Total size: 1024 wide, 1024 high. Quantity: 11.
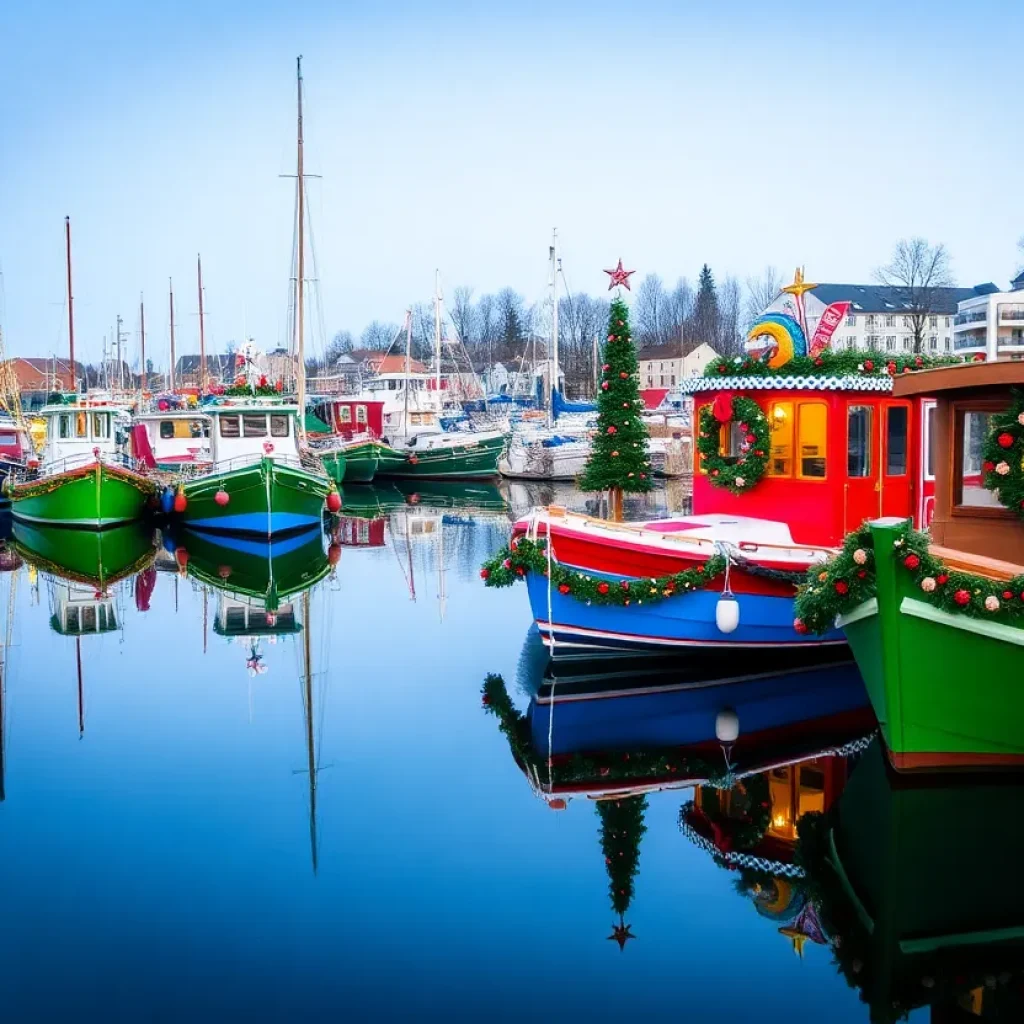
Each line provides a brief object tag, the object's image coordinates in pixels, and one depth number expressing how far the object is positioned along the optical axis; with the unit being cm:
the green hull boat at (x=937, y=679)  905
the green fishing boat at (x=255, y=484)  2688
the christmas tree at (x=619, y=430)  1825
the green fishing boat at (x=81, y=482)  2808
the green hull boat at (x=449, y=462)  4622
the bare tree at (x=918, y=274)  6831
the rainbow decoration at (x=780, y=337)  1409
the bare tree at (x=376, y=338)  13680
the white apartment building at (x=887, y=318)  8088
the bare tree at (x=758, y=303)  10375
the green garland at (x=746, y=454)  1421
